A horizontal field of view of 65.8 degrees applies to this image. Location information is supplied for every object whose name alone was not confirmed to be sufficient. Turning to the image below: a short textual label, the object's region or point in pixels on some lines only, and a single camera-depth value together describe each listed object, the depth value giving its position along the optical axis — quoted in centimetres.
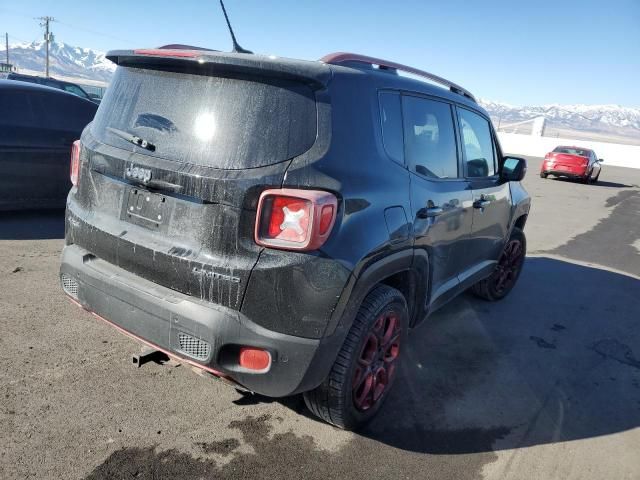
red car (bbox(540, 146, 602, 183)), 1947
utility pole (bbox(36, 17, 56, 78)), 7829
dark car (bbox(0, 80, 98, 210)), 574
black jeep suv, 210
